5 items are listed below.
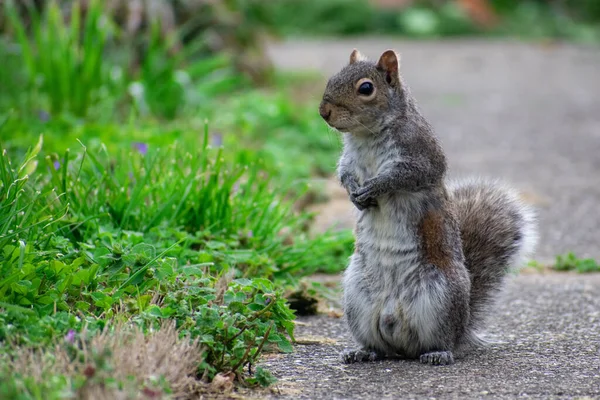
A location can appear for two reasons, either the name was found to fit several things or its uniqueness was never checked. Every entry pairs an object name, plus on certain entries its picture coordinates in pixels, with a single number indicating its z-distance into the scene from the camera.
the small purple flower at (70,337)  5.60
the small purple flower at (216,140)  11.67
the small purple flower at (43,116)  12.89
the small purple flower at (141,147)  10.11
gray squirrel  7.01
